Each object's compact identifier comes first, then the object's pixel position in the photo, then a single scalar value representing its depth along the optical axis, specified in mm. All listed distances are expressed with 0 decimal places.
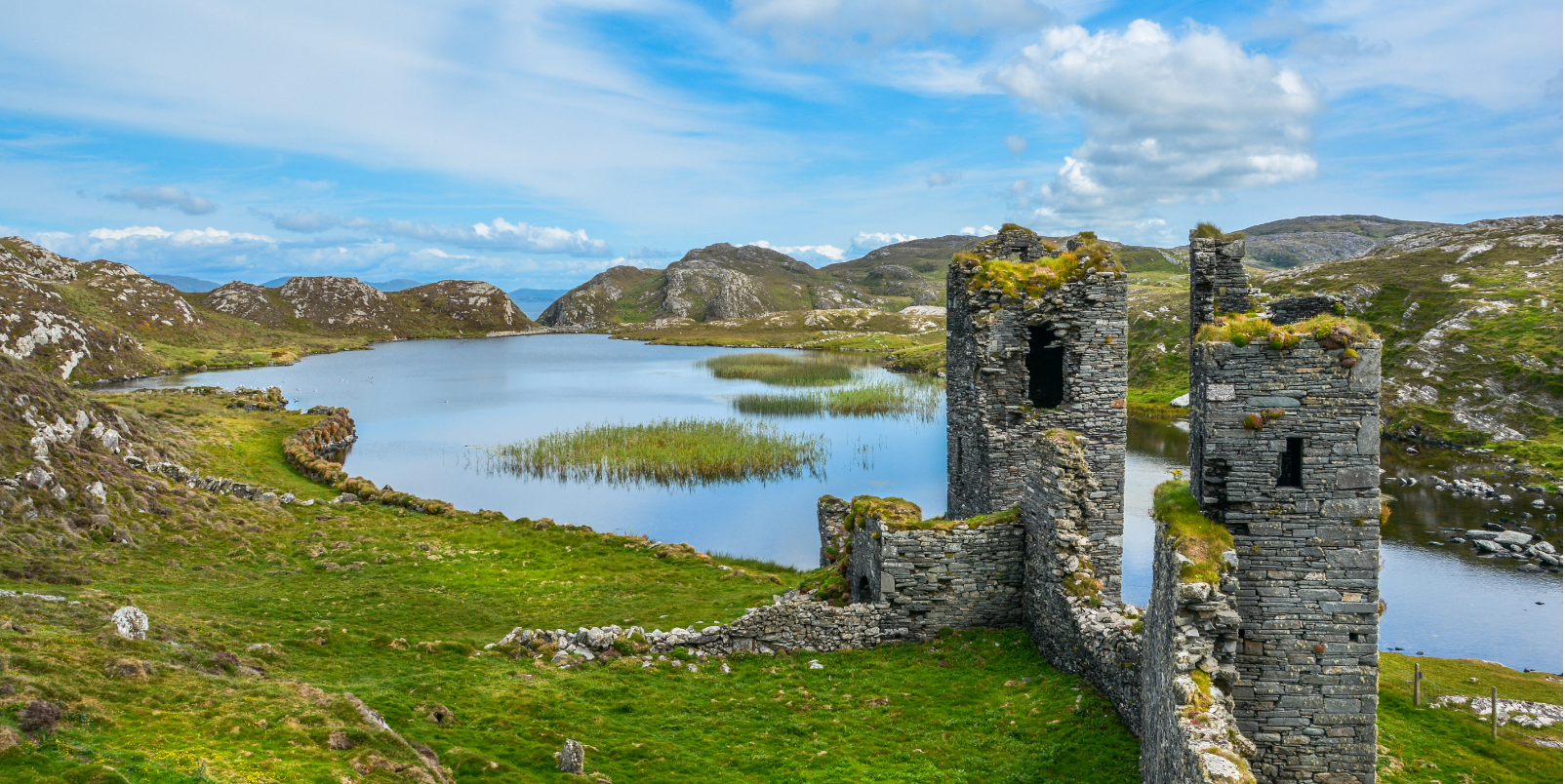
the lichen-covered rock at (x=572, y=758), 13328
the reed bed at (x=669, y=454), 53156
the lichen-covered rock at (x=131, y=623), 16067
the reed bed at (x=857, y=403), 76750
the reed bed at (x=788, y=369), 103000
